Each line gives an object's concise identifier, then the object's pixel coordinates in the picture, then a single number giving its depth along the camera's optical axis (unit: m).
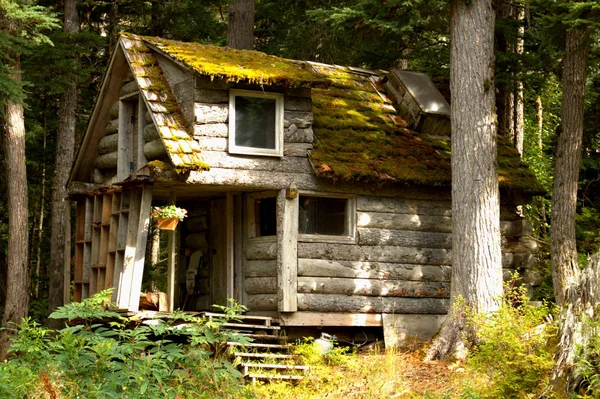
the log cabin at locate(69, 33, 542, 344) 14.80
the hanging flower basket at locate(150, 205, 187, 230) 14.64
